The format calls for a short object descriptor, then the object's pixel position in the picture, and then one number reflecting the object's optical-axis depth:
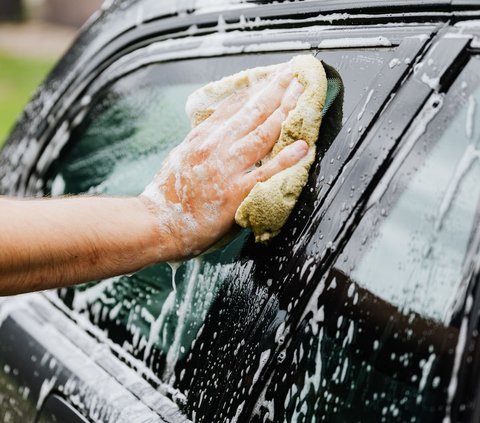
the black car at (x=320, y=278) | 1.19
